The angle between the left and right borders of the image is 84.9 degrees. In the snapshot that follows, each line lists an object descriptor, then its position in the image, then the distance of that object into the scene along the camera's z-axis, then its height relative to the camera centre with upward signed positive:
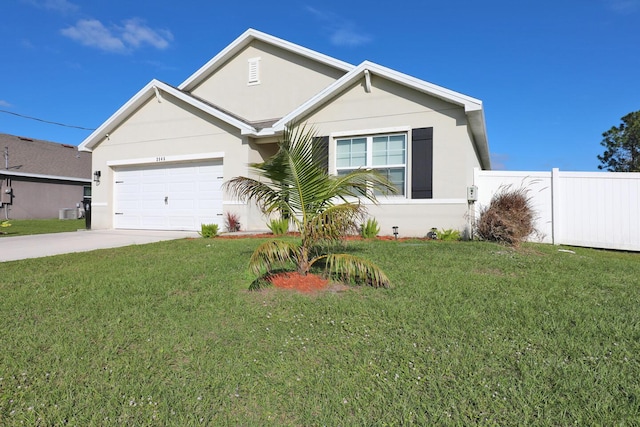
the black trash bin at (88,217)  14.16 -0.19
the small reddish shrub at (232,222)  11.61 -0.25
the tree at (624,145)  25.66 +5.79
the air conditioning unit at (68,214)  23.48 -0.12
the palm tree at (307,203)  4.58 +0.18
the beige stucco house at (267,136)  9.53 +2.58
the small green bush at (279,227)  10.31 -0.35
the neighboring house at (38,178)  22.25 +2.32
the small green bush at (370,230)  9.73 -0.37
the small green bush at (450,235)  9.14 -0.45
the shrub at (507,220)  7.98 -0.03
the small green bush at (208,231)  10.31 -0.50
